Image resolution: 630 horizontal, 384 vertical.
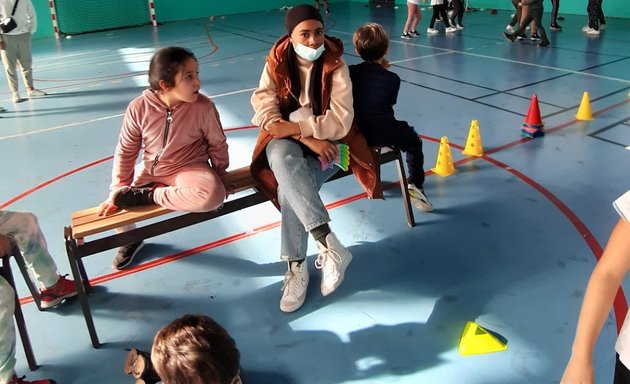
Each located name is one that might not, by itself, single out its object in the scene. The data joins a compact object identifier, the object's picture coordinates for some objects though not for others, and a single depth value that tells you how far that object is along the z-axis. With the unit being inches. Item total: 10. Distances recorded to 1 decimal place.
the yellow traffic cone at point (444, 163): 136.1
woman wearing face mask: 89.0
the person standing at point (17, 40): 233.0
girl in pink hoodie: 88.5
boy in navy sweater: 103.8
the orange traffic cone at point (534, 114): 157.9
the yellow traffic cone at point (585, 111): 169.2
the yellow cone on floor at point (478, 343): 76.4
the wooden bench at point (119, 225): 82.0
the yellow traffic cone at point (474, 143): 146.3
